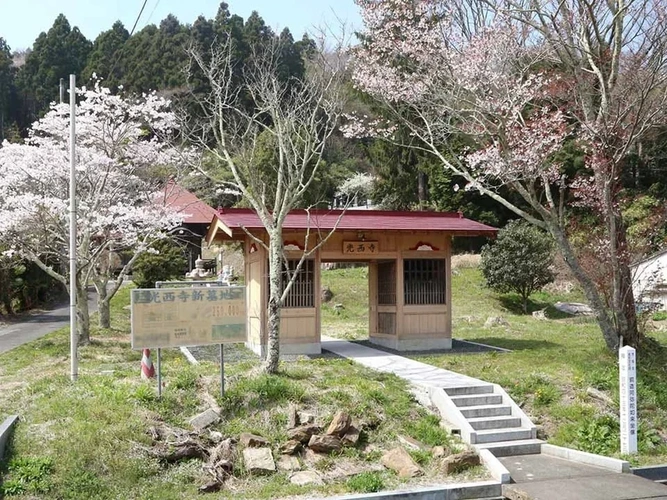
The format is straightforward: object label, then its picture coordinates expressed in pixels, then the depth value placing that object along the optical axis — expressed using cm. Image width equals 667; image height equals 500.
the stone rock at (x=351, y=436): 807
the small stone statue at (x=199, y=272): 3212
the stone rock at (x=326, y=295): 2483
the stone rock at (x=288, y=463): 757
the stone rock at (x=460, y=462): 766
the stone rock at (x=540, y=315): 2264
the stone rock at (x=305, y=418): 839
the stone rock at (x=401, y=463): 751
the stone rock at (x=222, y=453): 750
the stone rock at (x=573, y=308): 2317
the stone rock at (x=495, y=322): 1973
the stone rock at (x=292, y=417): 832
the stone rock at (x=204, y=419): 813
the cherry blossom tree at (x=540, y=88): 1129
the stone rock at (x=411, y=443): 823
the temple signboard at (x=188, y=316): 879
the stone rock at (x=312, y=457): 770
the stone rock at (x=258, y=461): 738
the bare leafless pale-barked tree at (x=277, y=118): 1002
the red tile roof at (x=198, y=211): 3353
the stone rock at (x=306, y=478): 721
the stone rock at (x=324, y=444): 788
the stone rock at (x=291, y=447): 783
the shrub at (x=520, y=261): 2427
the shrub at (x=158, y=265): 2597
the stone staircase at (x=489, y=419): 860
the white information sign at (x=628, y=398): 838
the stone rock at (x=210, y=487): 696
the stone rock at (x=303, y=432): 801
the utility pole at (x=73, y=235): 993
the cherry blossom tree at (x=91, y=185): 1569
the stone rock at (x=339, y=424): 811
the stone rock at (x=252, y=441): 779
